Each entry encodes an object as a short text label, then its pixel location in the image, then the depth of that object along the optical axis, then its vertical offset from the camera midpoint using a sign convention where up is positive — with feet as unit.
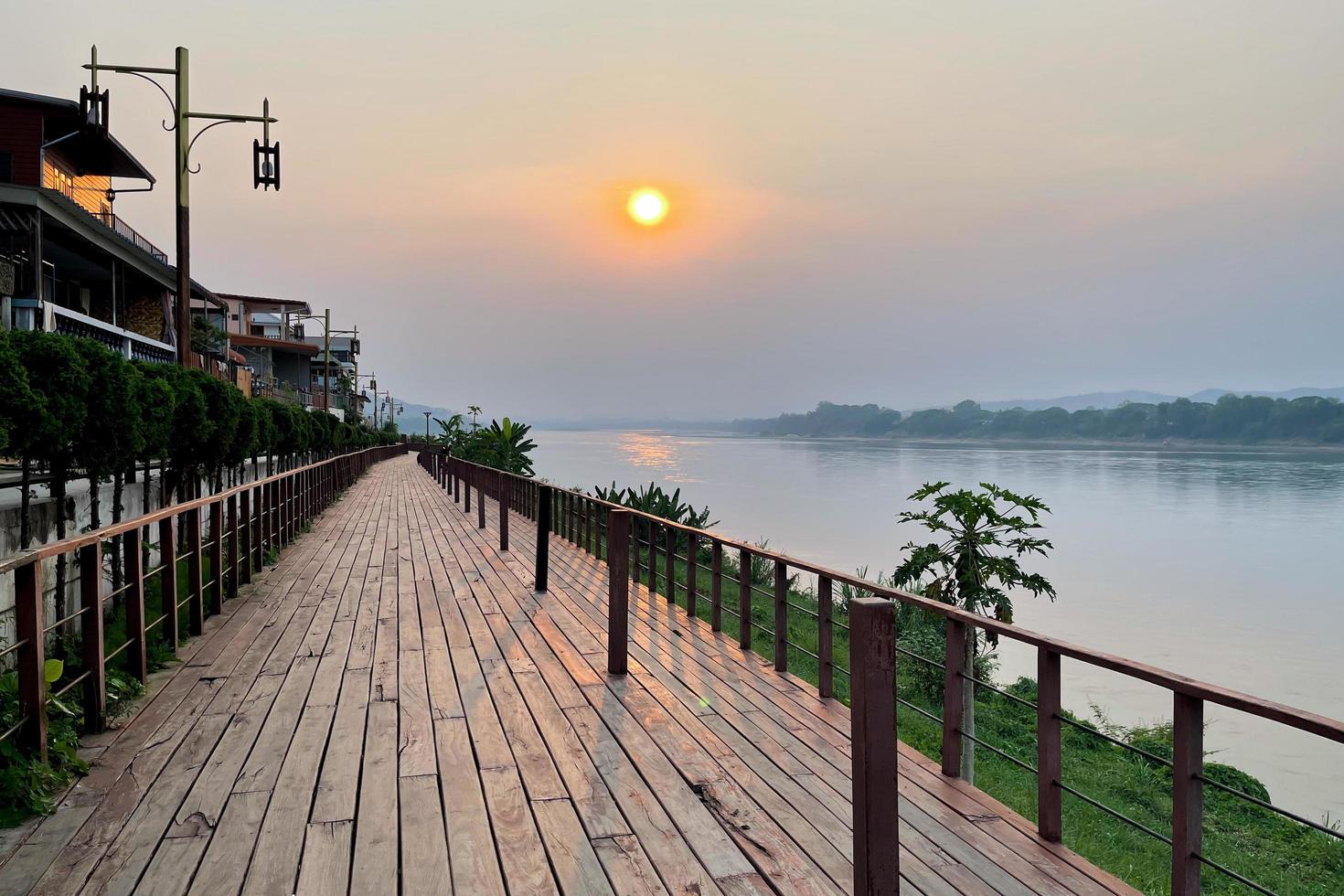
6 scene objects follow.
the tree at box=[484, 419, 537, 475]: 109.50 -1.37
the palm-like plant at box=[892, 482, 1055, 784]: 30.76 -4.48
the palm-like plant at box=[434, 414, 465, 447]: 168.47 +1.65
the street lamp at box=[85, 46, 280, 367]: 40.96 +13.33
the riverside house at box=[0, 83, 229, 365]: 66.74 +18.64
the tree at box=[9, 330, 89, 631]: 22.47 +1.39
